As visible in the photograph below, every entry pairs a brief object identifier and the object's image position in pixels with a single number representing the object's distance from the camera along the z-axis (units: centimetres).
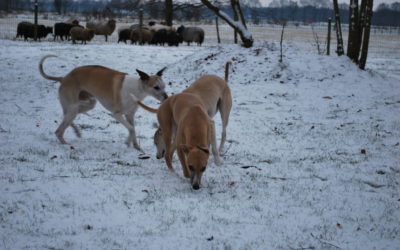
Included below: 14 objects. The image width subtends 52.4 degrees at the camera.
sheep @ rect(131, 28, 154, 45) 2839
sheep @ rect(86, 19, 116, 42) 3441
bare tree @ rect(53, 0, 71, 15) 8163
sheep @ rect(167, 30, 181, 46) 2889
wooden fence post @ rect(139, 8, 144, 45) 2602
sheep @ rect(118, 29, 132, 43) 3023
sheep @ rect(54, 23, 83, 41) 2958
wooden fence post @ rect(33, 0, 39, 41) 2178
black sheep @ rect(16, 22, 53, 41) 2577
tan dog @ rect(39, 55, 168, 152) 691
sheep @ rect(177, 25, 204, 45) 3136
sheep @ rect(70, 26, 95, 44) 2619
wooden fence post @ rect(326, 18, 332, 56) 1680
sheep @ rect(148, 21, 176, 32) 3029
